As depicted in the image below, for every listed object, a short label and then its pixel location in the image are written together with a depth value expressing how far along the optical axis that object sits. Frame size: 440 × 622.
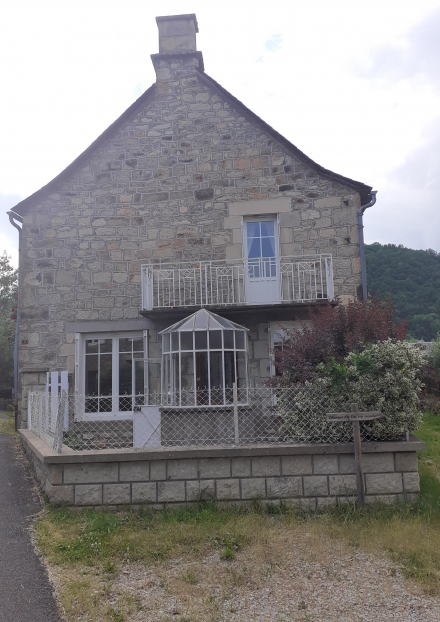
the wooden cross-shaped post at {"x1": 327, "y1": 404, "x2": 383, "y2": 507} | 5.47
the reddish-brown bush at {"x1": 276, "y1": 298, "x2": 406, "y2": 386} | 6.42
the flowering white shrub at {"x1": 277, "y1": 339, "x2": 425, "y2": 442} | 5.76
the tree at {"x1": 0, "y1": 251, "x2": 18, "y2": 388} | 21.78
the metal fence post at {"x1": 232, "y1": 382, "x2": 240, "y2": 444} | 5.70
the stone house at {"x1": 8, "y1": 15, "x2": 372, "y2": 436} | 9.84
